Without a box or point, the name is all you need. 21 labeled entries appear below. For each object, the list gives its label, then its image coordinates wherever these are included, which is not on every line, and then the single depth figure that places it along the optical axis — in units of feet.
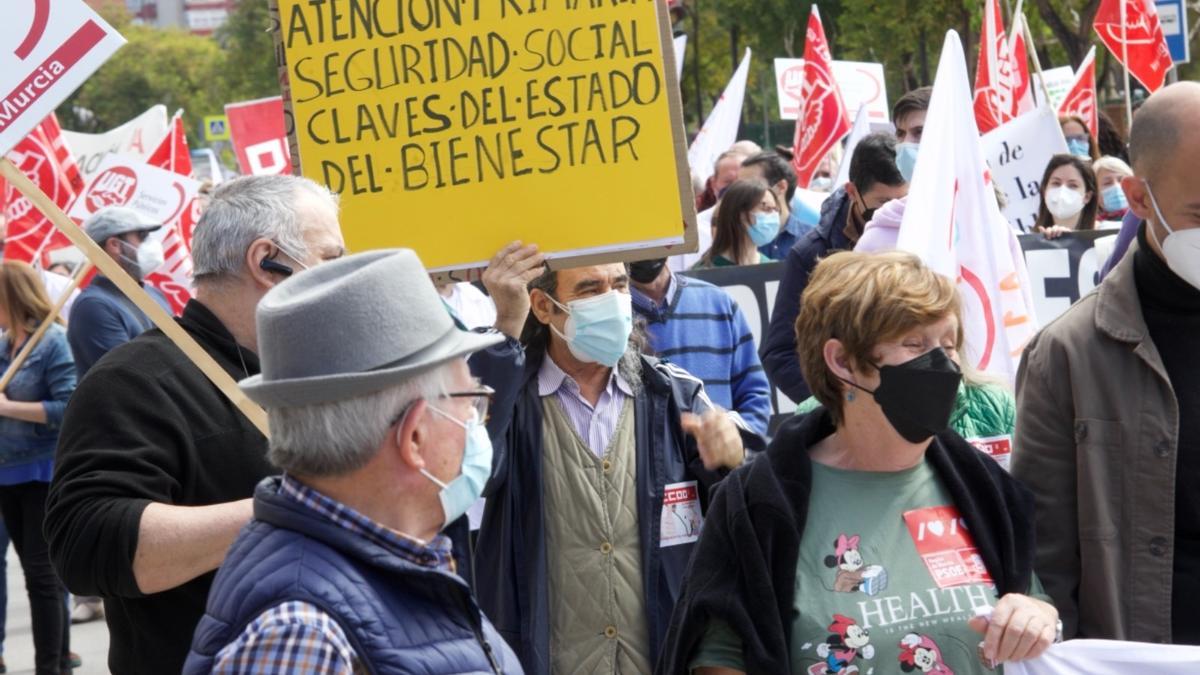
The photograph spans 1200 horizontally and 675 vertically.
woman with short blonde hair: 9.86
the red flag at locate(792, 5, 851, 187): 44.88
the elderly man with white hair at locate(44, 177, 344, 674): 10.39
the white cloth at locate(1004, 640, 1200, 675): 10.11
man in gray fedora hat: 7.36
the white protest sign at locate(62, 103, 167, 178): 45.81
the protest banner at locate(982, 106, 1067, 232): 32.24
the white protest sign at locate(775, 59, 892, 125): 52.90
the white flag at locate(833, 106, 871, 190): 42.02
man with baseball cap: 25.26
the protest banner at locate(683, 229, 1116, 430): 24.25
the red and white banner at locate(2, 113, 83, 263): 38.09
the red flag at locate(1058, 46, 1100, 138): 44.70
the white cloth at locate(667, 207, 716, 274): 29.48
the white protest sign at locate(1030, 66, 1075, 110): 60.23
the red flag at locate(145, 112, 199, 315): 33.99
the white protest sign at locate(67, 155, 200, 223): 34.88
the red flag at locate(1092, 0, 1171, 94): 43.42
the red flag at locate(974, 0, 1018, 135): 38.78
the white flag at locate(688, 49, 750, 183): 47.67
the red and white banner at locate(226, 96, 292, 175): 47.85
